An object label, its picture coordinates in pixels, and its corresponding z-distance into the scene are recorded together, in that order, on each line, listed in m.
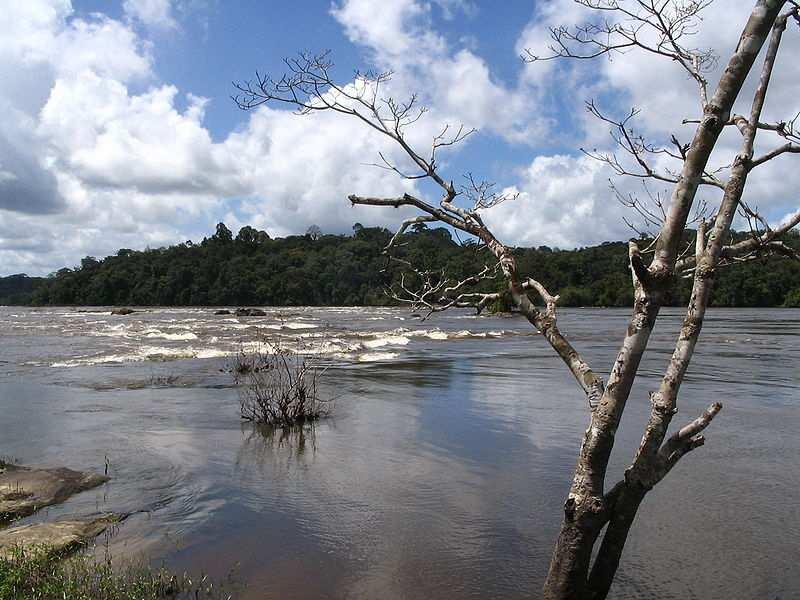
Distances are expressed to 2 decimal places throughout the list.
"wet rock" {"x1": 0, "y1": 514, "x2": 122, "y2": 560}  5.95
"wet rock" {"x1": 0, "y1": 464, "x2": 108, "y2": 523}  7.38
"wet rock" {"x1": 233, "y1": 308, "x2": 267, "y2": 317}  66.68
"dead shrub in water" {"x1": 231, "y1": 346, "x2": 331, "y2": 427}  11.95
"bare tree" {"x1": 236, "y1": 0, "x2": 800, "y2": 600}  4.01
